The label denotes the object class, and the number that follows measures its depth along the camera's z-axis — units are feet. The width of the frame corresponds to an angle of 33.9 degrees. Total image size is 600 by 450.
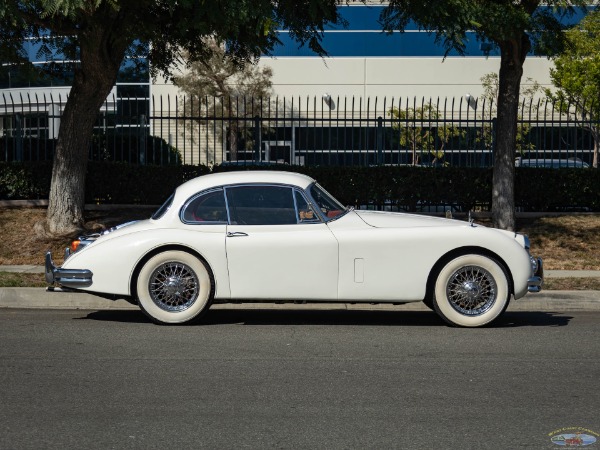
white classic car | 30.94
